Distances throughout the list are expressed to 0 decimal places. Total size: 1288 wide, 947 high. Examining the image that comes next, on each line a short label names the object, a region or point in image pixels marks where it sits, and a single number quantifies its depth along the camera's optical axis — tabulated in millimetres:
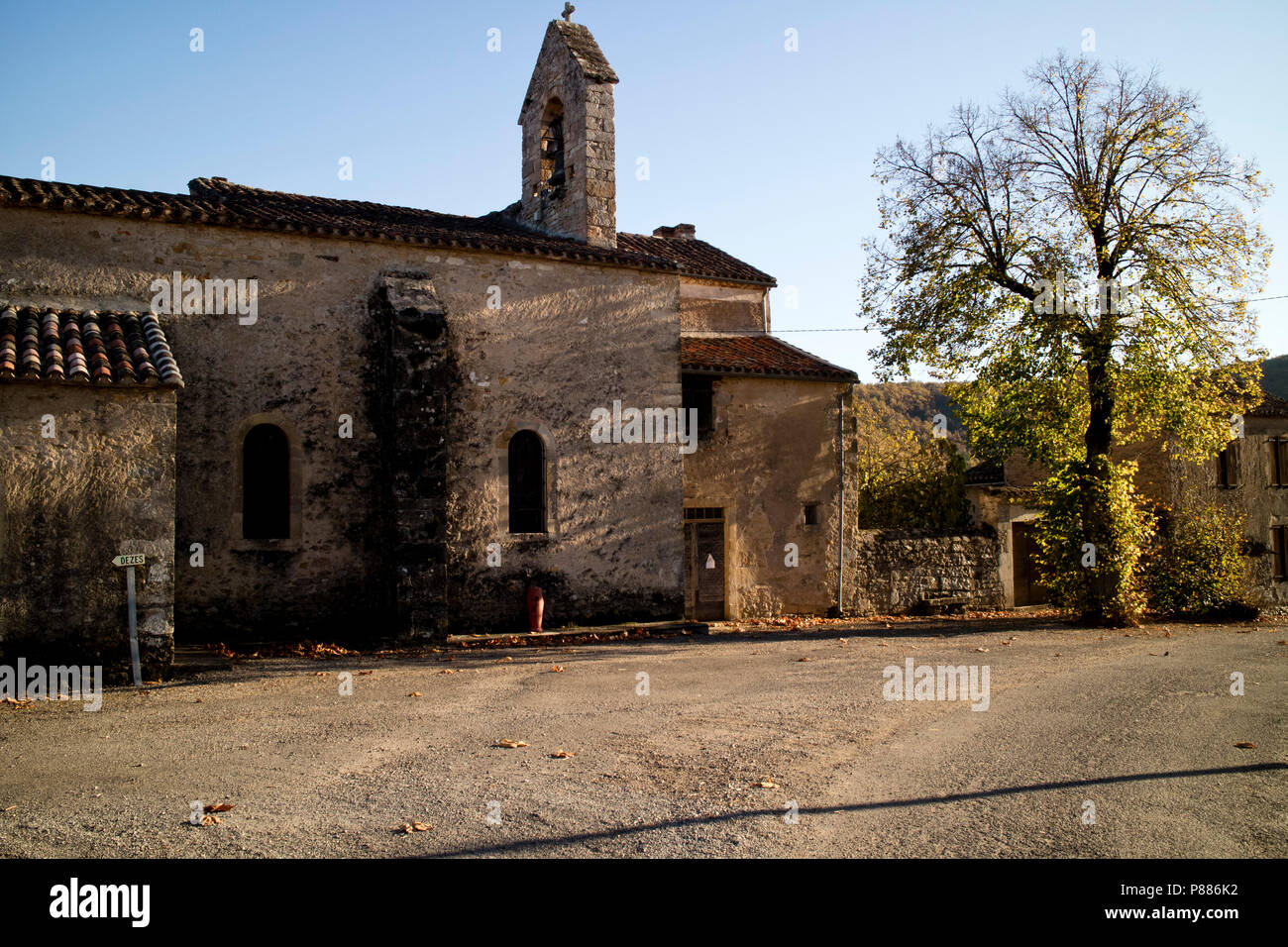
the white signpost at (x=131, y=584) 10617
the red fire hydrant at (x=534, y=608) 15508
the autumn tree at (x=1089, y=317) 17594
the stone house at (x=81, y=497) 10297
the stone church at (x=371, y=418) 10852
